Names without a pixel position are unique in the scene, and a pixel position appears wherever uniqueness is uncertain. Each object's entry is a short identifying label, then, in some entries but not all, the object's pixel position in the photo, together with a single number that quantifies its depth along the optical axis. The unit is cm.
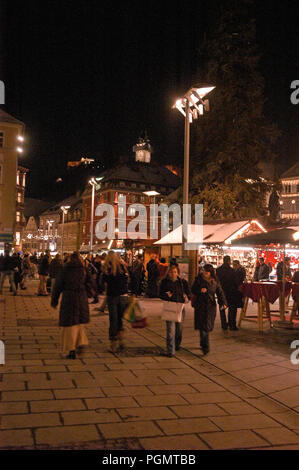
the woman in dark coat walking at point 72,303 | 740
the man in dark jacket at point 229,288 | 1071
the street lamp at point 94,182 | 3312
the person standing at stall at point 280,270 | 1828
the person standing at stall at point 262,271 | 1693
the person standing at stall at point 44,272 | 1848
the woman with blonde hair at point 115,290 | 843
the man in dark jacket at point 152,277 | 1855
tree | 2822
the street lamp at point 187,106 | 1341
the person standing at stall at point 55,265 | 1662
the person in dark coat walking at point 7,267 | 1778
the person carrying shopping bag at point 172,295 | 812
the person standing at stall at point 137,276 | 1947
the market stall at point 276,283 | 1112
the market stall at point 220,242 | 1763
